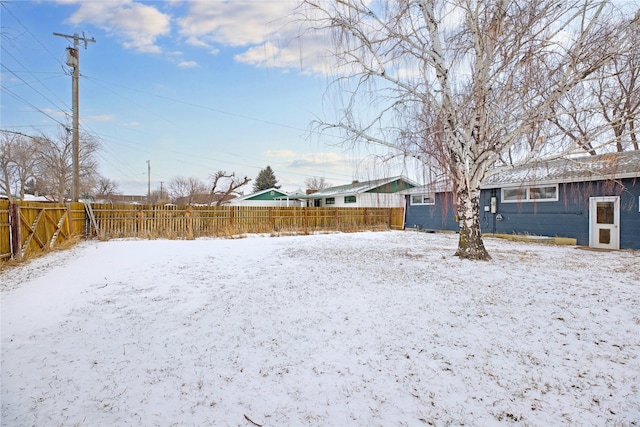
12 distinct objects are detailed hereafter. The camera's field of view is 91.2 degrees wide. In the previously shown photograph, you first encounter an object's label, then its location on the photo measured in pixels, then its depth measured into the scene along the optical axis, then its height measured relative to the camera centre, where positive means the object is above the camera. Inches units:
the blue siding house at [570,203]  341.1 +13.7
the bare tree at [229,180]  1167.9 +136.8
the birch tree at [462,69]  215.0 +108.1
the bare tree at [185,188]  1608.4 +143.3
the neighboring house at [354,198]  766.5 +44.3
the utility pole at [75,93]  457.7 +183.0
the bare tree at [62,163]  916.0 +158.8
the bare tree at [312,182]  1864.5 +196.6
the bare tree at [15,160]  802.2 +148.9
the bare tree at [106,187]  1577.8 +138.1
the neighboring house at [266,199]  1097.7 +52.8
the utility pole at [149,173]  1461.6 +190.5
